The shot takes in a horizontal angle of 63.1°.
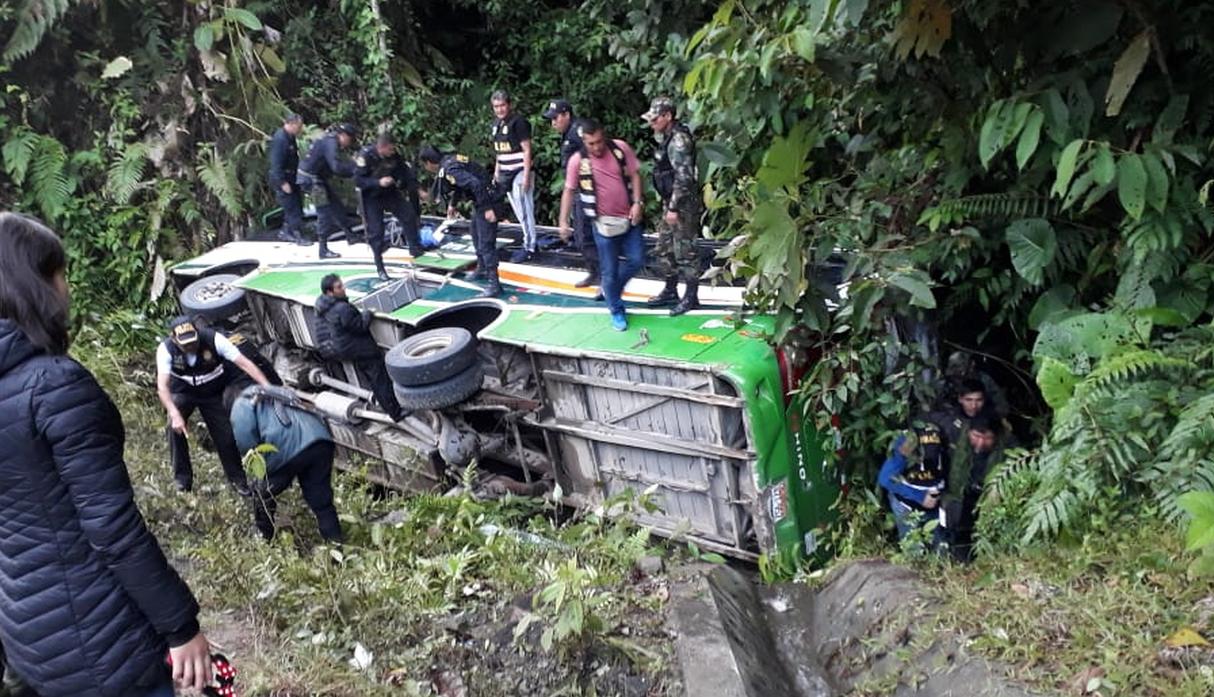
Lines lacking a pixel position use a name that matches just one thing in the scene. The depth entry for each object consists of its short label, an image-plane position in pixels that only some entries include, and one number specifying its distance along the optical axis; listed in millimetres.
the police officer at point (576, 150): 7361
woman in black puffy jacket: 2295
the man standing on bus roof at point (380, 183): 8156
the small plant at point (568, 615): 3449
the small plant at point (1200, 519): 3162
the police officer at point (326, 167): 8852
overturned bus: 6086
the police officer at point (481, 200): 7645
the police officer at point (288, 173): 9242
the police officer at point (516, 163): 8445
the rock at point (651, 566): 4430
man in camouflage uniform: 6641
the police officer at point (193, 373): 6004
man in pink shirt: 6711
